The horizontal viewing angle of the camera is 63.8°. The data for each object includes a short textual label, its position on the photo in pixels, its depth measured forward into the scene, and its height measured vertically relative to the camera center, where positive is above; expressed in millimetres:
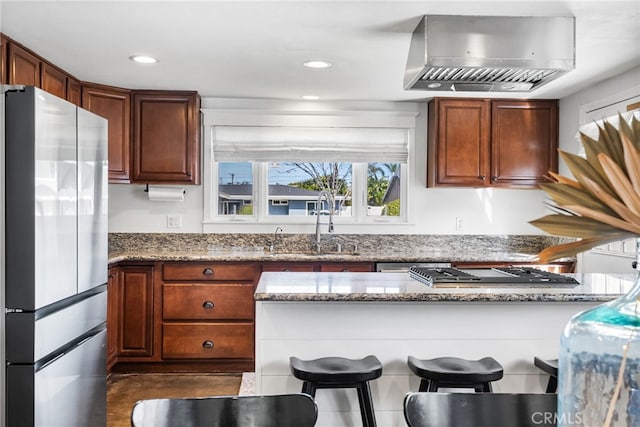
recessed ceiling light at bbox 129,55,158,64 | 3133 +905
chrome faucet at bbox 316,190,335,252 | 4348 -34
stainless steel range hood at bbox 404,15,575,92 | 2328 +754
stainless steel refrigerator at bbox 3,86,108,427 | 2006 -226
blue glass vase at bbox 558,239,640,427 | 703 -220
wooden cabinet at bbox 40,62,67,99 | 3193 +806
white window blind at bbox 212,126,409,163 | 4375 +545
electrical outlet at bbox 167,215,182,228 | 4379 -131
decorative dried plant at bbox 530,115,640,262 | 648 +22
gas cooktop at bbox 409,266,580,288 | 2311 -322
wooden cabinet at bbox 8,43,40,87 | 2811 +788
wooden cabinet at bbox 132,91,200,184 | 4027 +553
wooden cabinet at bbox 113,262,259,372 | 3791 -823
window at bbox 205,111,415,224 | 4379 +350
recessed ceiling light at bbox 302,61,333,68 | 3197 +902
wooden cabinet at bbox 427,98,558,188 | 4207 +554
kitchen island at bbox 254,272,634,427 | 2158 -535
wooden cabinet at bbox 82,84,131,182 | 3875 +647
